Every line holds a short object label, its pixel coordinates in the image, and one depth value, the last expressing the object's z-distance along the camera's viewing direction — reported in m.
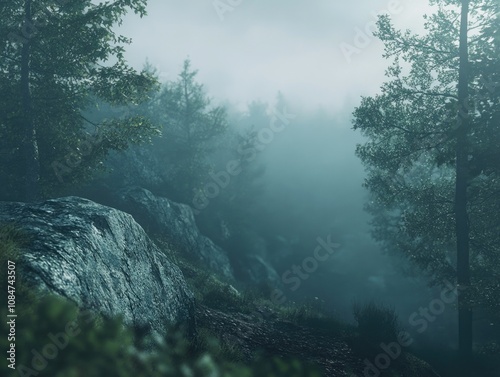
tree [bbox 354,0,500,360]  13.63
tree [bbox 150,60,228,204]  32.66
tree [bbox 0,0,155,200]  14.15
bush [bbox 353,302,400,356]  10.99
